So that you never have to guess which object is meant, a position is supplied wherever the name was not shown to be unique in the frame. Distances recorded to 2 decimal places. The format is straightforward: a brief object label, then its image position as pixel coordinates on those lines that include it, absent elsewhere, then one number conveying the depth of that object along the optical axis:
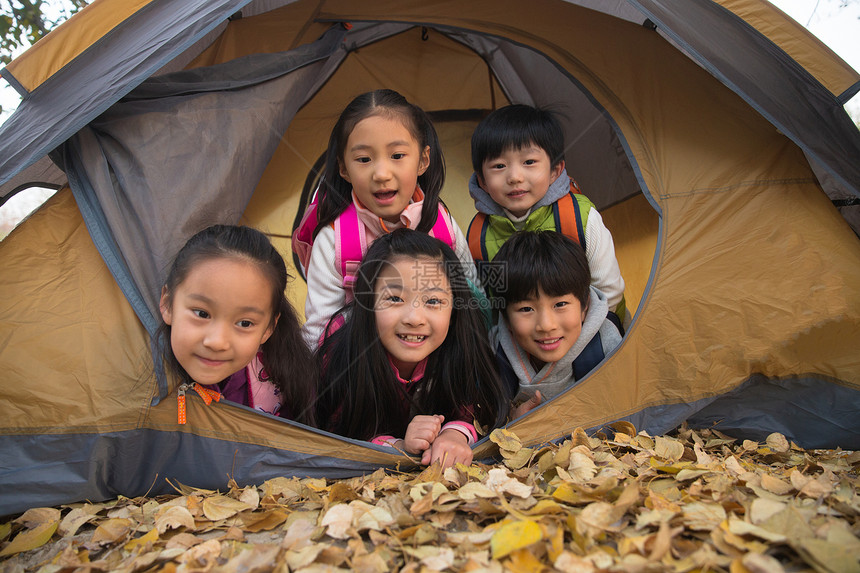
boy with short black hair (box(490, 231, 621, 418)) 1.93
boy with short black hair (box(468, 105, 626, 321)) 2.24
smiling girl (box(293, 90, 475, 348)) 2.10
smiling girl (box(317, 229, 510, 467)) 1.79
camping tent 1.54
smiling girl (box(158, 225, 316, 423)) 1.53
